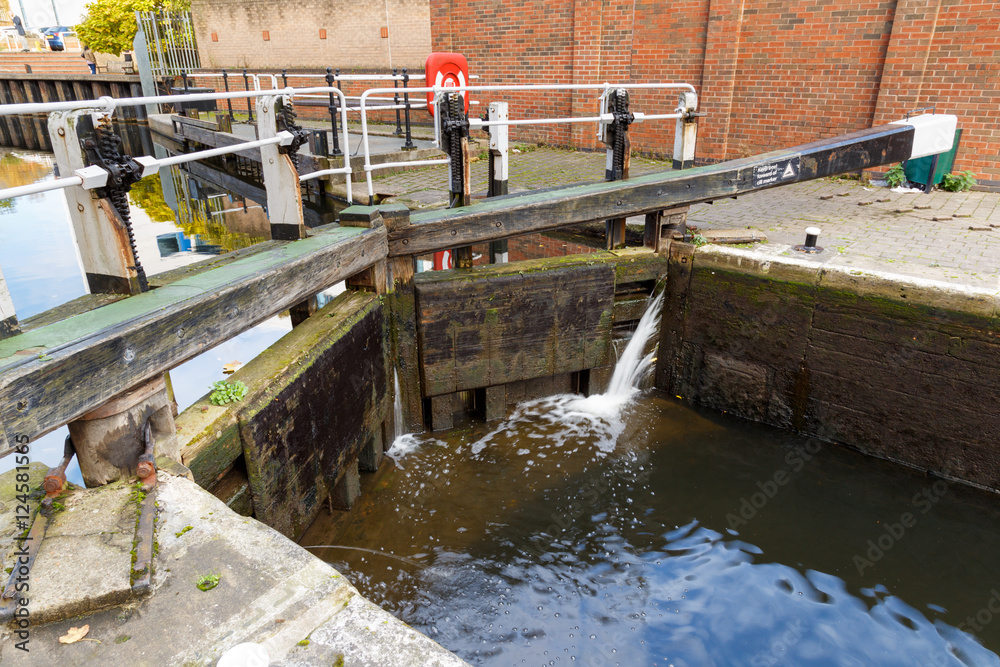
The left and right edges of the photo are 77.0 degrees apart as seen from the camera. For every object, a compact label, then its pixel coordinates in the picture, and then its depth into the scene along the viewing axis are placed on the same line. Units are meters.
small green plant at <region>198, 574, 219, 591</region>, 2.10
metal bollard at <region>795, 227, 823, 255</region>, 5.51
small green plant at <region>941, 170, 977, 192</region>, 8.26
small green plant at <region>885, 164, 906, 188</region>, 8.53
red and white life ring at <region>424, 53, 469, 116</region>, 7.46
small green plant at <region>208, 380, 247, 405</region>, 3.32
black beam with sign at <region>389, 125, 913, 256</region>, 5.07
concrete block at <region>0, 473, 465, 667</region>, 1.88
